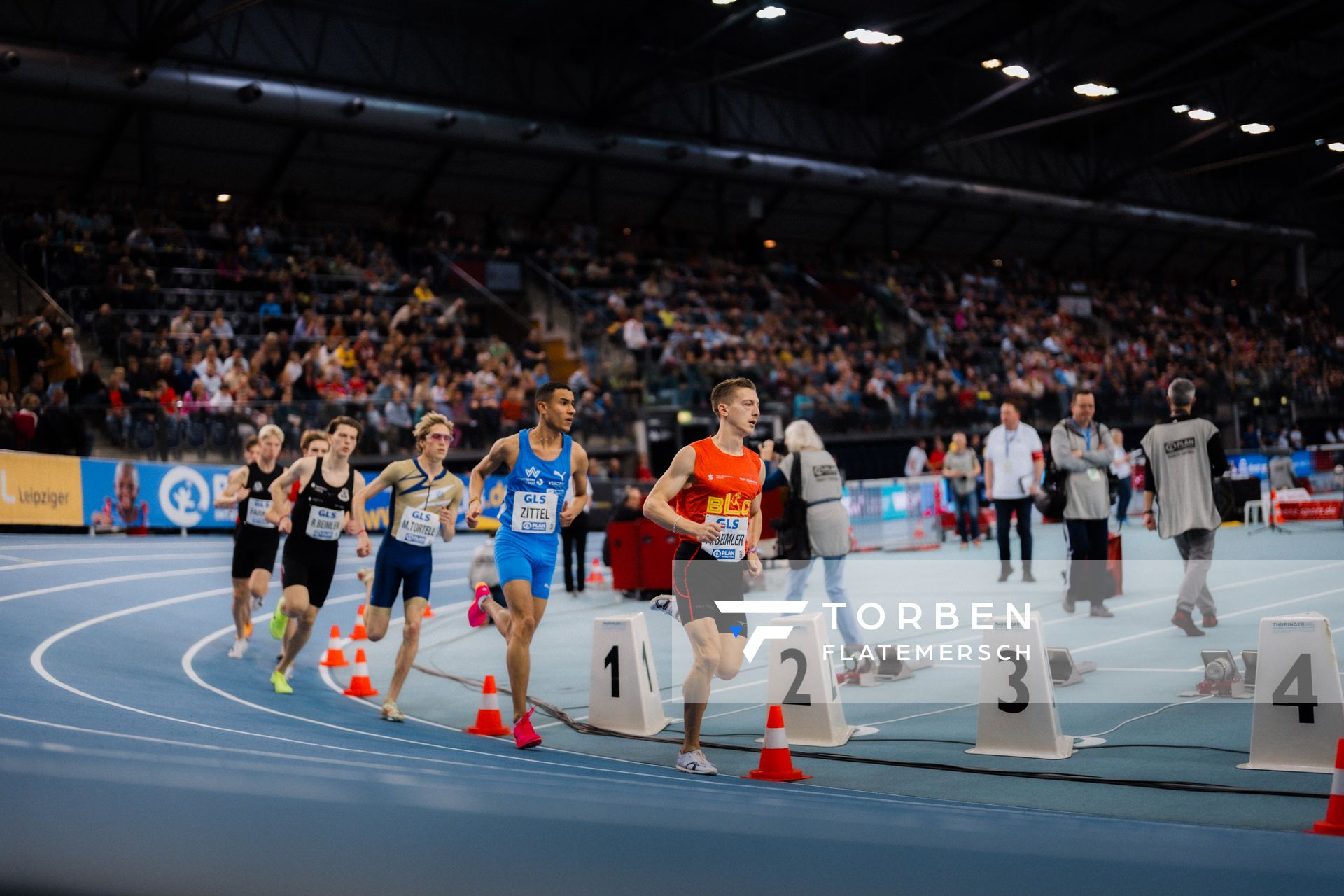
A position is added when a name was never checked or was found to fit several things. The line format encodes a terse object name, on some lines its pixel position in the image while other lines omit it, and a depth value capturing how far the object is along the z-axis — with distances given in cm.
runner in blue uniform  721
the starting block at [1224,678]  732
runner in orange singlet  614
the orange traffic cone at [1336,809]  444
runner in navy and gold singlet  849
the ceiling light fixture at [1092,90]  3089
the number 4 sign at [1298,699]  564
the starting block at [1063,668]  798
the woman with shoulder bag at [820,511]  926
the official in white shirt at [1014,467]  1324
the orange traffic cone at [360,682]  938
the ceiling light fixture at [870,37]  2725
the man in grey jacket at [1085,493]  1109
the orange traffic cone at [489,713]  765
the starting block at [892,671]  880
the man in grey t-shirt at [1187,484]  927
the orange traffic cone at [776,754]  597
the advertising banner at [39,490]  1734
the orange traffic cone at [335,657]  1080
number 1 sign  745
